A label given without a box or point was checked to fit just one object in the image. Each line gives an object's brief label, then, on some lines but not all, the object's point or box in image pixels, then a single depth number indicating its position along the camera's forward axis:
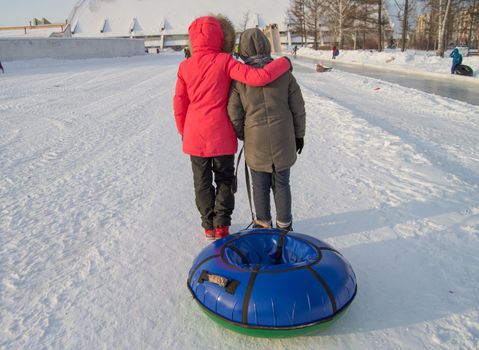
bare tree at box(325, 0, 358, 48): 41.64
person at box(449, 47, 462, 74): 16.92
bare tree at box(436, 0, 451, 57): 22.95
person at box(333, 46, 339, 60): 37.63
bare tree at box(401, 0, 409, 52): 30.48
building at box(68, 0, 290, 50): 84.00
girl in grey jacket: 2.64
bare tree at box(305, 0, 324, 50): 53.53
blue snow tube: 1.91
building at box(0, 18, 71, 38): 63.95
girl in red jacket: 2.65
